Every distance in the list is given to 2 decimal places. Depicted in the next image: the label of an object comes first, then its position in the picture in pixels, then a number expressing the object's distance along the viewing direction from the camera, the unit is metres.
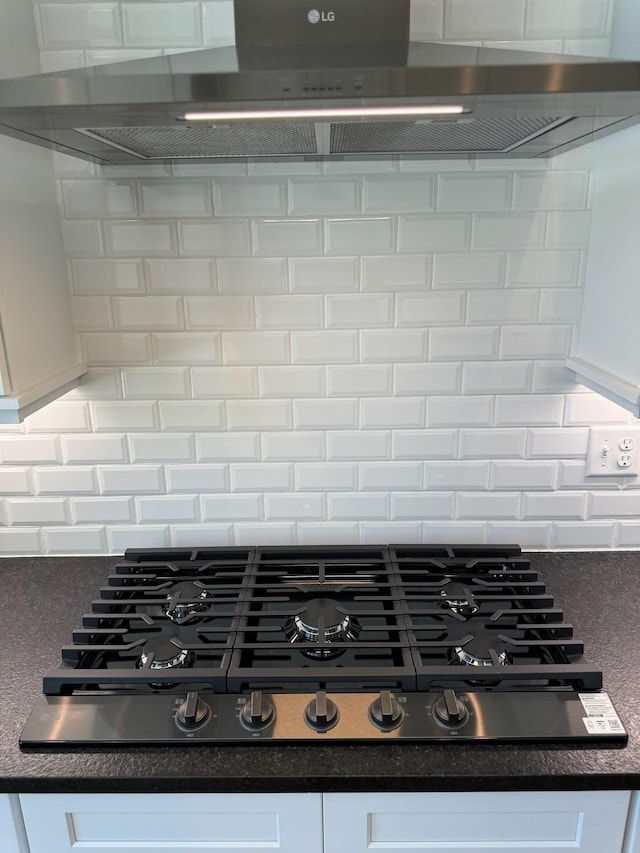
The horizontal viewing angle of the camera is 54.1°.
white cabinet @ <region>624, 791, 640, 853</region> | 0.95
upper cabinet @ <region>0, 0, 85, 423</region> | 1.09
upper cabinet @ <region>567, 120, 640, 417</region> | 1.13
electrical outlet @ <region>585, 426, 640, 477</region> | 1.45
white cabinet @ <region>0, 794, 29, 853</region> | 0.95
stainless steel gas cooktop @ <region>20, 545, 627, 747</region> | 0.98
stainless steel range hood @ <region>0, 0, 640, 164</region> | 0.78
